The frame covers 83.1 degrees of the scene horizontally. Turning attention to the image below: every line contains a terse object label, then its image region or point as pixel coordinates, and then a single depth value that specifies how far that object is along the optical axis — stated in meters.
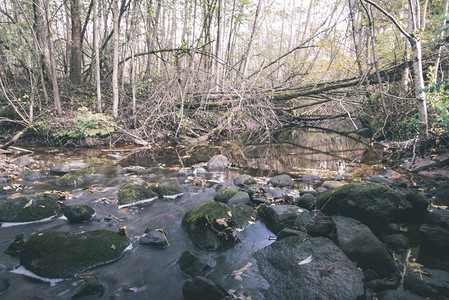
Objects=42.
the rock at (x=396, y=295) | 2.14
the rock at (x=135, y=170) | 6.52
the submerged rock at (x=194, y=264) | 2.69
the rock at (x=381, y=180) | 5.40
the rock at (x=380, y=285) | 2.37
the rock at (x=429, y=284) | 2.25
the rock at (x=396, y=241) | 3.12
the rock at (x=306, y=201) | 4.15
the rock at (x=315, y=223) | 3.31
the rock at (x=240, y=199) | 4.46
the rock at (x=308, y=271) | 2.33
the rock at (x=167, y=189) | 4.96
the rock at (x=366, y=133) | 13.06
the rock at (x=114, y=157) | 8.02
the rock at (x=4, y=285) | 2.32
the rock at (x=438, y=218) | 3.35
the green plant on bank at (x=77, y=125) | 9.35
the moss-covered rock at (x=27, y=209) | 3.63
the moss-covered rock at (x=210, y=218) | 3.25
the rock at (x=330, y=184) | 5.16
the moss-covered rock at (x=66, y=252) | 2.55
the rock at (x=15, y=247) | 2.88
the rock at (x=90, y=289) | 2.30
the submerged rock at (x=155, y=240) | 3.21
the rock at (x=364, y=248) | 2.62
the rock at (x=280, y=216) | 3.69
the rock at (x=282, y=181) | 5.54
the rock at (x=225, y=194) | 4.68
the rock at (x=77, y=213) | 3.69
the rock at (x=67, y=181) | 5.34
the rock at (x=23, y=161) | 6.61
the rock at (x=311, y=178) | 6.00
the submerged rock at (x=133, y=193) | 4.43
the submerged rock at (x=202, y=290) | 2.23
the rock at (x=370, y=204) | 3.40
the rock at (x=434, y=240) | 2.96
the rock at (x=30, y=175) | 5.63
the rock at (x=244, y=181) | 5.63
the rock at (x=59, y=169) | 6.12
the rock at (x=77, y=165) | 6.76
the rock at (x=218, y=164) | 7.17
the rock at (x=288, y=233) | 3.20
